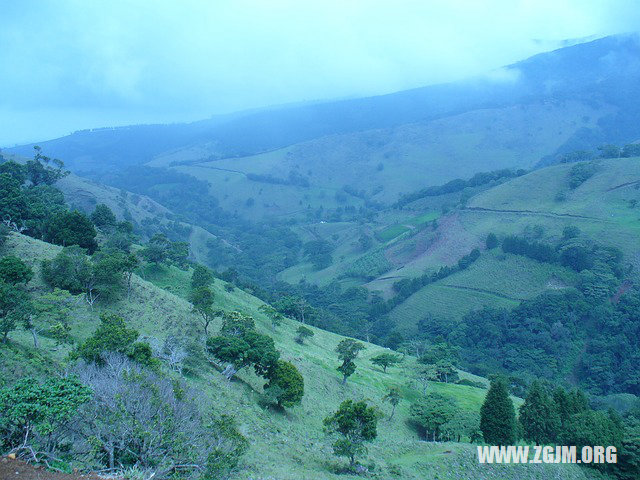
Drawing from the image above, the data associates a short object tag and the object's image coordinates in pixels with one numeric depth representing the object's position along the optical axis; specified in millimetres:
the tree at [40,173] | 80062
